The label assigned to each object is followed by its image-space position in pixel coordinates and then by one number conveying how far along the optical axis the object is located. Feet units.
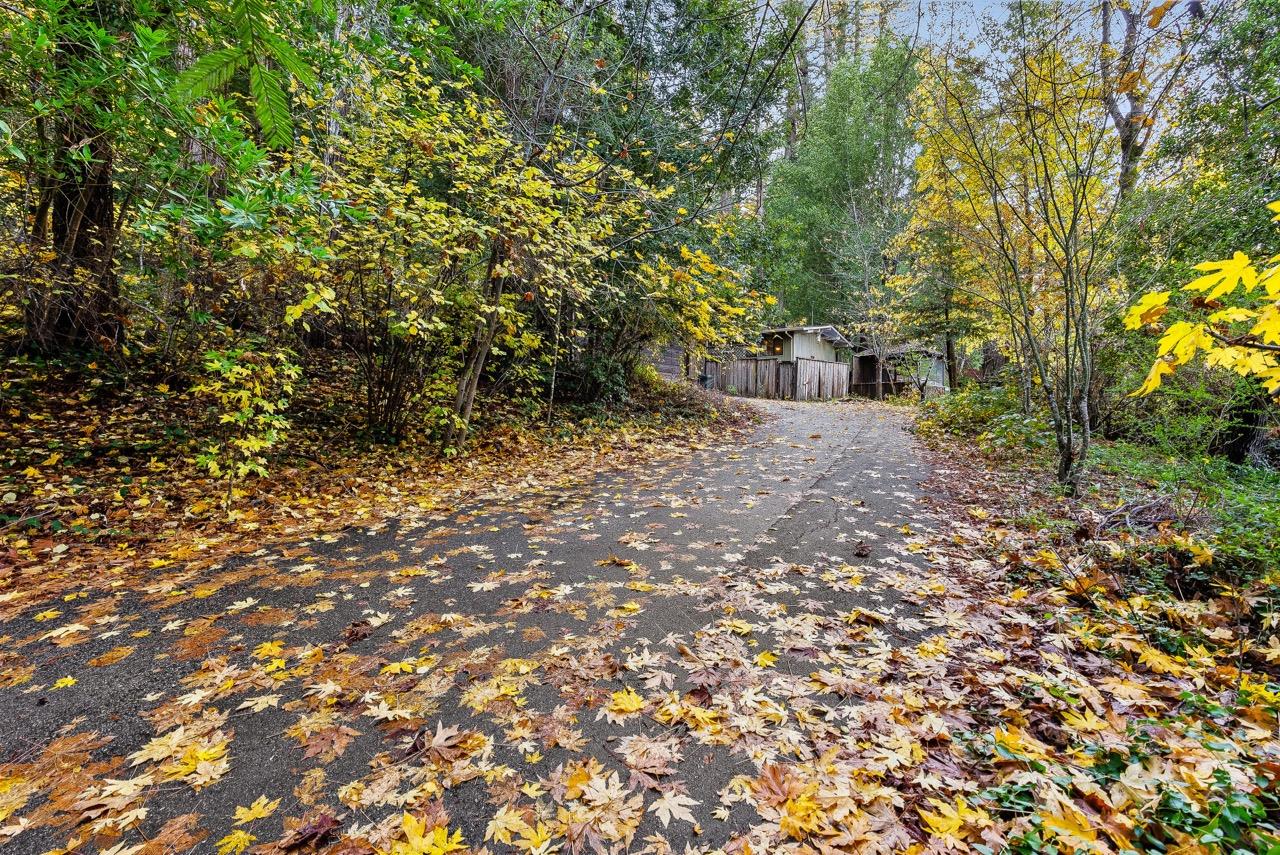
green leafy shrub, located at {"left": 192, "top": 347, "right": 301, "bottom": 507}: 14.80
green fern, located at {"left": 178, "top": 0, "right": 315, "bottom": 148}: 4.64
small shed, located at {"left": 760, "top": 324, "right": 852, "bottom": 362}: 80.06
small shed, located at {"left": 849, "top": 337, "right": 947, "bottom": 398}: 68.90
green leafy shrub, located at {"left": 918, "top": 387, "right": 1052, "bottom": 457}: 25.68
